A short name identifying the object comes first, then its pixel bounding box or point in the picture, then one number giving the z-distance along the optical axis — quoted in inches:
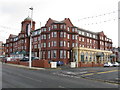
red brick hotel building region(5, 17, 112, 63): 1943.9
